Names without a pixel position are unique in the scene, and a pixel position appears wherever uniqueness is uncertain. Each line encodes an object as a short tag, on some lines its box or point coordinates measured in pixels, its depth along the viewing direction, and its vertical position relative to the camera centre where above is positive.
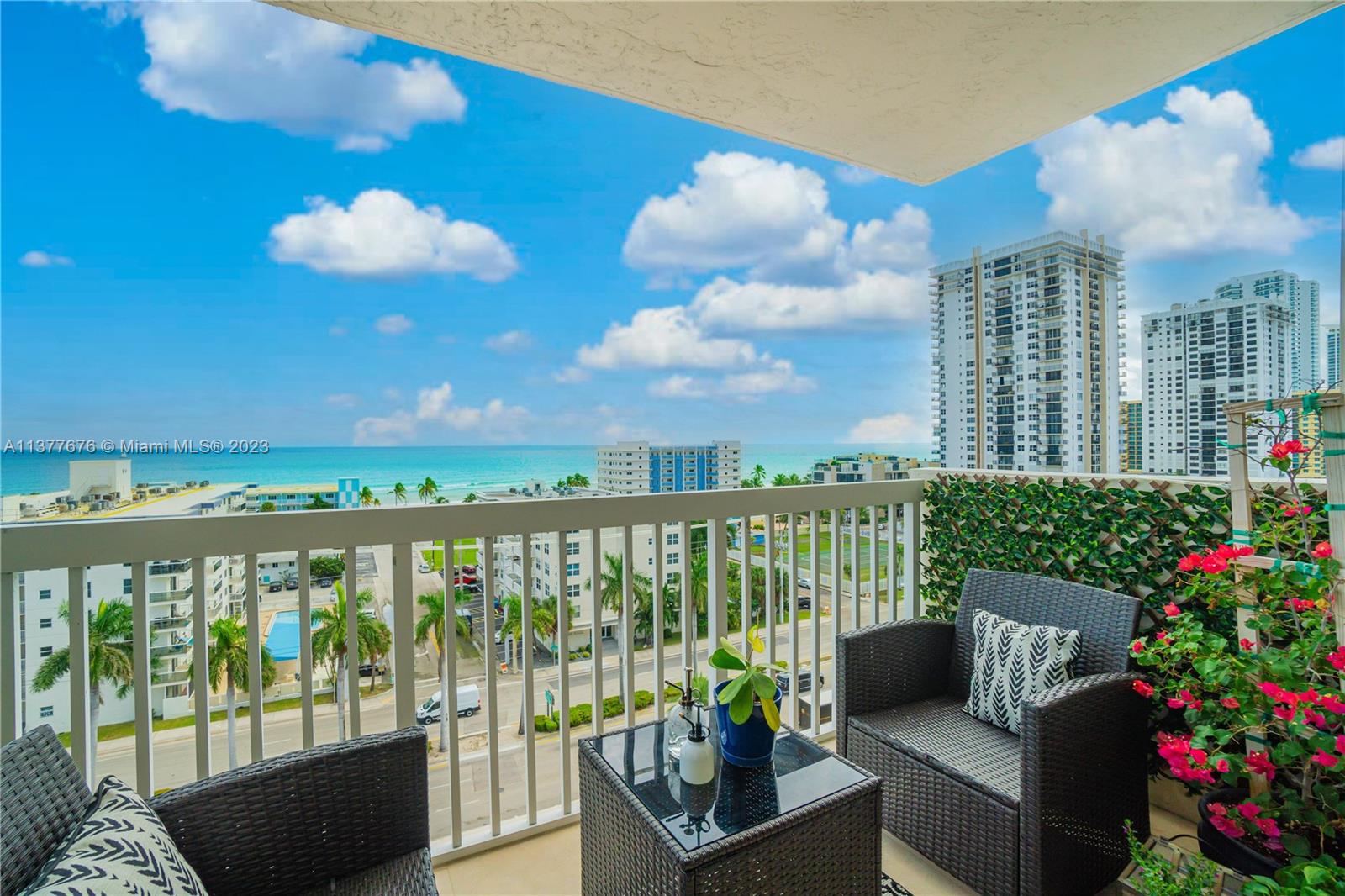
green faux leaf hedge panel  2.07 -0.36
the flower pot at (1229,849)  1.49 -1.09
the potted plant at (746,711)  1.48 -0.68
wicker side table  1.26 -0.87
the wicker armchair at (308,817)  1.16 -0.78
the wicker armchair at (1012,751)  1.63 -0.99
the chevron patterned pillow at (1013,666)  1.96 -0.77
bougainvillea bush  1.46 -0.68
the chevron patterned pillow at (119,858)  0.79 -0.60
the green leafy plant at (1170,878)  1.30 -1.00
